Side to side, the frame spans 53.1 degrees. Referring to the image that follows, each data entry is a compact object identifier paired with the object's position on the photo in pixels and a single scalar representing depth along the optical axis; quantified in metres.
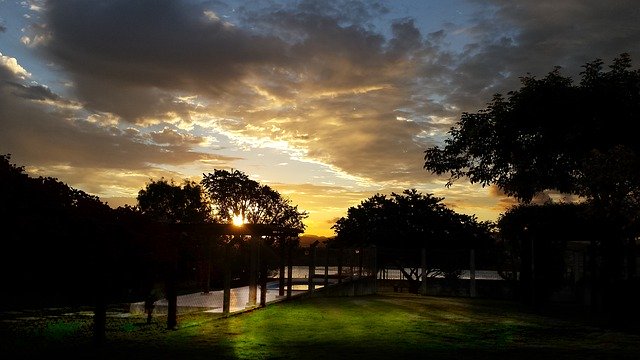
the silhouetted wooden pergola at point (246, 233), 15.54
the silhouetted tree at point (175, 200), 65.50
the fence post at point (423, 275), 31.79
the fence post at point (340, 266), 28.56
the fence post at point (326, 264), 26.55
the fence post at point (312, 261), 25.03
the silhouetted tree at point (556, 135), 24.79
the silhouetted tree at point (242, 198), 69.81
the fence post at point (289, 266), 23.24
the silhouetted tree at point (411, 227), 52.84
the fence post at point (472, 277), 30.67
